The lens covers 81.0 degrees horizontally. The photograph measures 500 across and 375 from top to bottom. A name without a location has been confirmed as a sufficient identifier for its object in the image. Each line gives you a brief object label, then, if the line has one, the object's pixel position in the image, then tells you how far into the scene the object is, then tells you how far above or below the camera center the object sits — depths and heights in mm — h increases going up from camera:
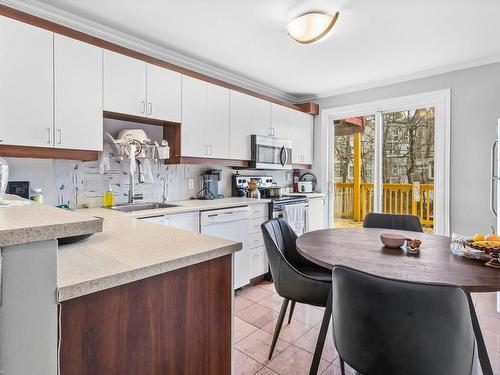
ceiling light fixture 2215 +1236
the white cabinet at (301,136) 4191 +712
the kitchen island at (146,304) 765 -369
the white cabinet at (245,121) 3320 +751
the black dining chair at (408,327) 958 -488
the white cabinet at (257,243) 3143 -646
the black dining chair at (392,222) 2443 -323
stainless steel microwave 3543 +400
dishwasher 2703 -433
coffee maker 3316 -9
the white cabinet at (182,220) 2325 -308
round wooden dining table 1247 -390
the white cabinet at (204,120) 2844 +655
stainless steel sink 2524 -216
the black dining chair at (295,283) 1696 -617
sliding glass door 3525 +298
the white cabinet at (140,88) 2293 +803
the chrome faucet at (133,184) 2732 -13
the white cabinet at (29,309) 650 -292
